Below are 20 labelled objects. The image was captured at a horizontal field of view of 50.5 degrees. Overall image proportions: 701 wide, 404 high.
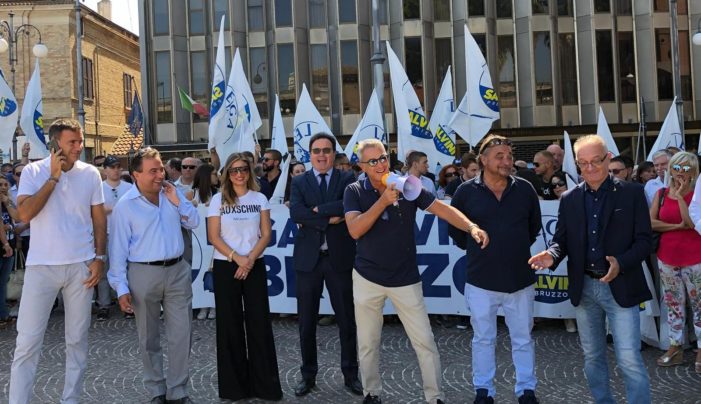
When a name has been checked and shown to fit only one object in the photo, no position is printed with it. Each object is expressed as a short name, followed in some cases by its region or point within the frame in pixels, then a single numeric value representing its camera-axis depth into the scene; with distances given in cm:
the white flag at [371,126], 1428
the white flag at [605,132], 1290
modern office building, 3306
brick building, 4012
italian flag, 2448
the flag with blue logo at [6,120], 1512
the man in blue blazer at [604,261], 486
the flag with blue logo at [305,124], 1437
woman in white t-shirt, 611
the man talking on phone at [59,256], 535
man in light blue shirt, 586
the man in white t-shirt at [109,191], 980
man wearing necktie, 632
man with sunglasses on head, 539
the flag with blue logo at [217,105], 1305
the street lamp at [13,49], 2497
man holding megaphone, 544
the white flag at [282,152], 1061
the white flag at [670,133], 1371
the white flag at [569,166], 1024
